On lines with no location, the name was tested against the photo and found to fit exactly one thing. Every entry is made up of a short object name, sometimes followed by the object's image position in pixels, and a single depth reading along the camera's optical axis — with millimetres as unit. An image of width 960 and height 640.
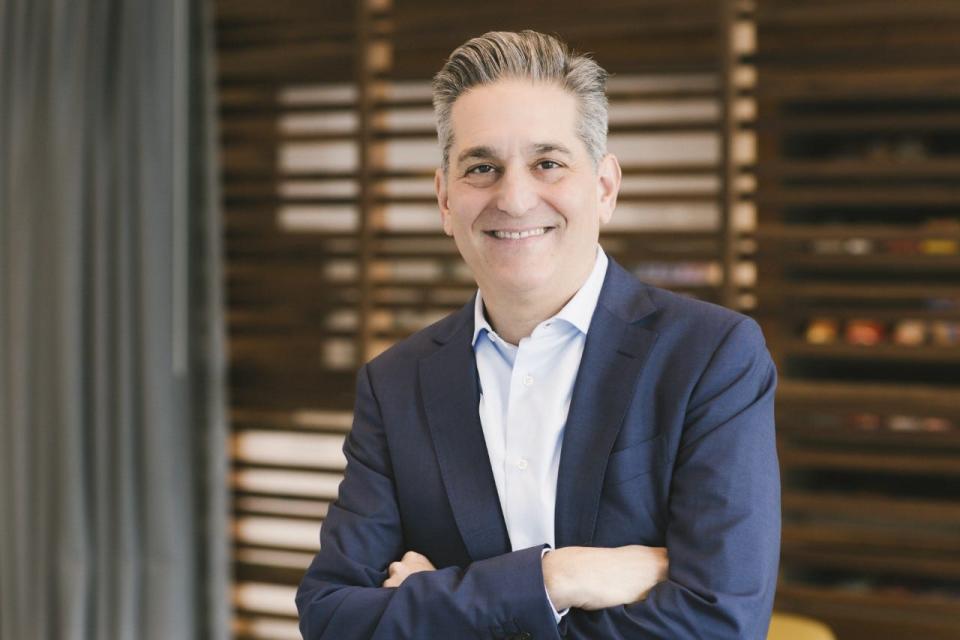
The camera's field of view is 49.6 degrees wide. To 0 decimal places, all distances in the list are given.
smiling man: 1394
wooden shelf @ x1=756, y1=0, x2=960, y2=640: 2525
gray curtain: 3037
